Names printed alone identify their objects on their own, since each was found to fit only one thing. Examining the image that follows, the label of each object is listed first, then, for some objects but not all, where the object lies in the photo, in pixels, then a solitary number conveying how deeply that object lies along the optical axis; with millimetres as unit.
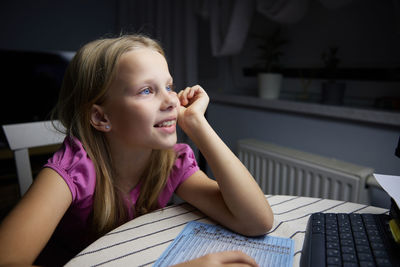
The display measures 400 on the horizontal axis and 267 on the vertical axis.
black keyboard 462
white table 526
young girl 638
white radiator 1194
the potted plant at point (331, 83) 1435
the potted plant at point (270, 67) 1681
